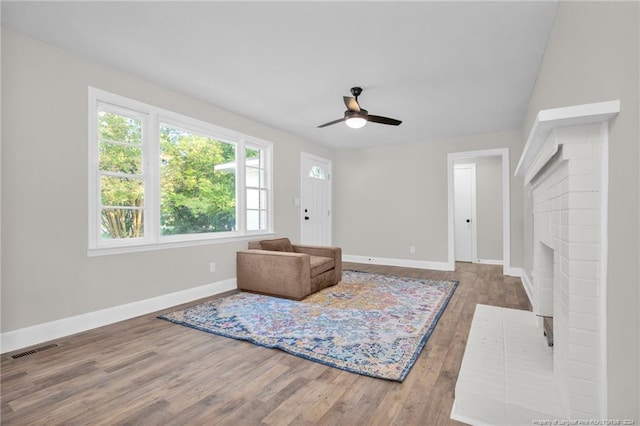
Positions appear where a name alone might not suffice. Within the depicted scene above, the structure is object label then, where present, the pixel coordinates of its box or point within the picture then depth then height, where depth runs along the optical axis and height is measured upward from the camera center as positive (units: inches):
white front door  232.1 +9.0
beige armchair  147.8 -29.2
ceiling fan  127.5 +41.5
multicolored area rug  89.0 -41.1
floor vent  90.9 -42.1
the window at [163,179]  119.7 +15.1
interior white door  262.1 +0.4
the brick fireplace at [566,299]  51.1 -15.3
